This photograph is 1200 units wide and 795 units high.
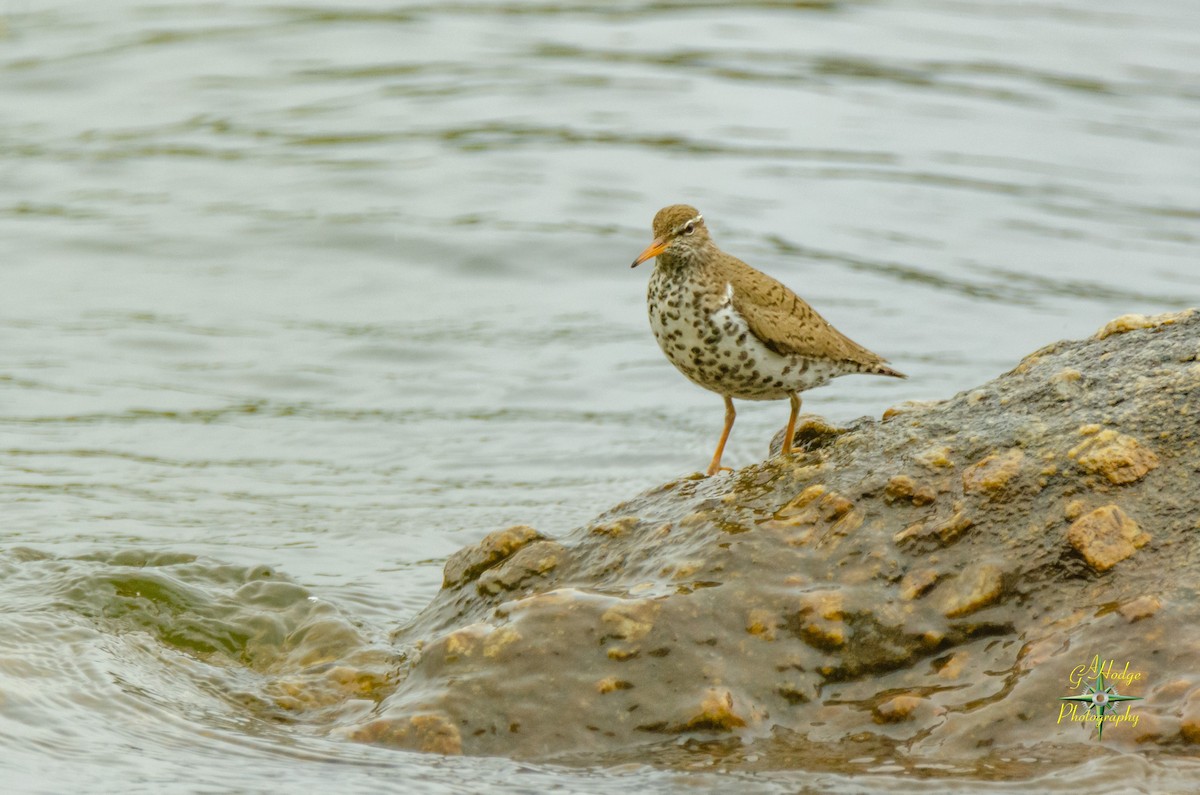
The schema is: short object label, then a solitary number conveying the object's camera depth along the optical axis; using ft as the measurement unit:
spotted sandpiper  38.40
